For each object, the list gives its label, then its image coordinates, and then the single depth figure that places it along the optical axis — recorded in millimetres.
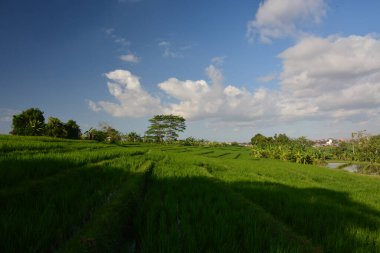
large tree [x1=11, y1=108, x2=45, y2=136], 32406
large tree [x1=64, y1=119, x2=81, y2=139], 34719
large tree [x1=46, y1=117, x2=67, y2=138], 32438
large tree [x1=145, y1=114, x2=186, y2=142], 72812
